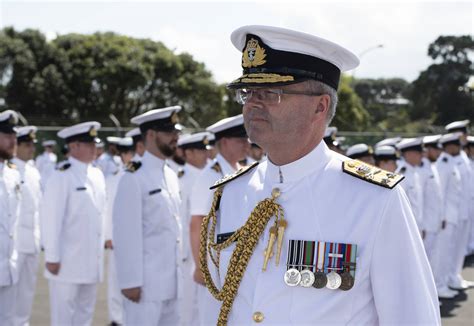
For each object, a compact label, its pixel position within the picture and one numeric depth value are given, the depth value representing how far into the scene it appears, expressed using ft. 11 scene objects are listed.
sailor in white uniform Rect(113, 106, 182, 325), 15.67
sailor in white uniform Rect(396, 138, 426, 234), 28.63
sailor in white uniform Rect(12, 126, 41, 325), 21.72
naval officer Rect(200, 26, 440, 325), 6.82
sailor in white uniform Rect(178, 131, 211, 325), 20.92
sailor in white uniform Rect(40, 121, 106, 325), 18.89
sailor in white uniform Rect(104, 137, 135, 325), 23.71
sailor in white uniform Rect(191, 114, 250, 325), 15.64
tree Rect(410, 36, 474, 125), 92.58
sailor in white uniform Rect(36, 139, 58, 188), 49.75
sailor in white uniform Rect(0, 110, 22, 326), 18.02
